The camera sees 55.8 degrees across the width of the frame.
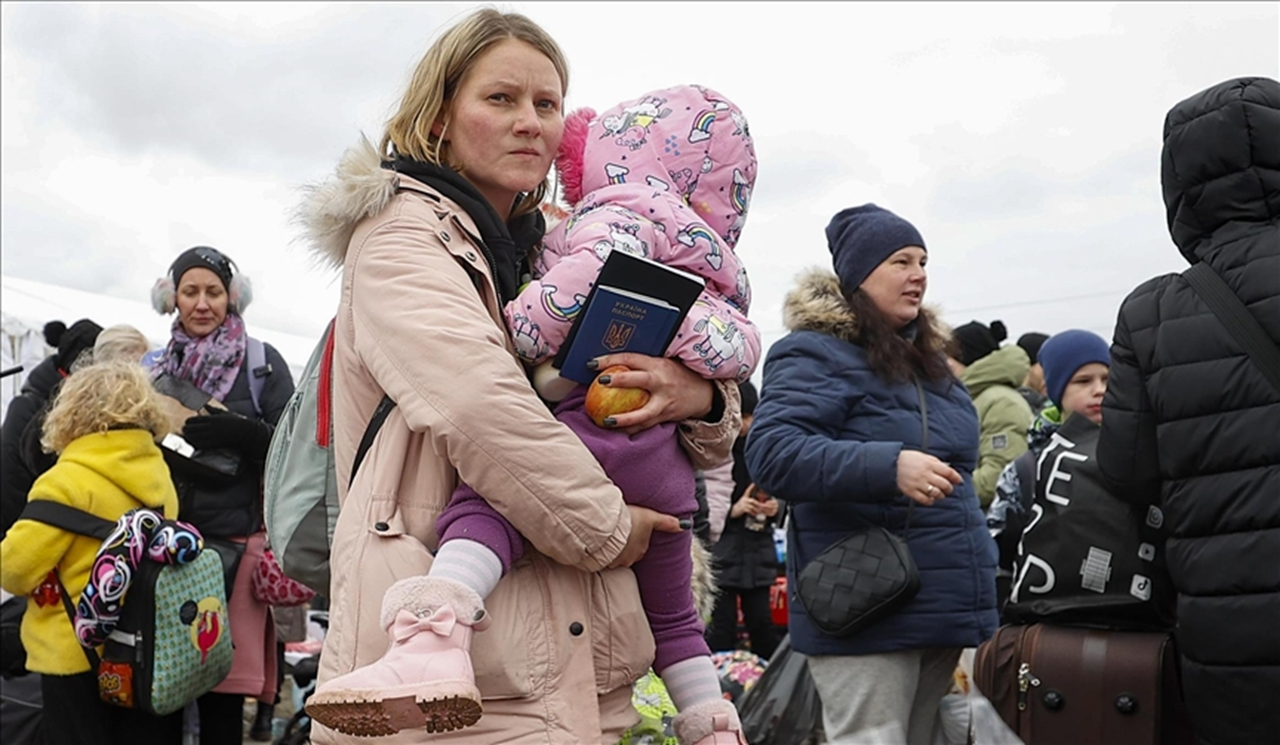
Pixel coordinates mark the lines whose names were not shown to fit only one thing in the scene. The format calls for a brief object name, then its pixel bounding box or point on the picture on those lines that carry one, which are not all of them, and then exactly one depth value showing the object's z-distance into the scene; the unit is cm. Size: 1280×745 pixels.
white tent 916
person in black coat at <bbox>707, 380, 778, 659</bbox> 681
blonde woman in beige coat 175
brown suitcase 311
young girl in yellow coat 400
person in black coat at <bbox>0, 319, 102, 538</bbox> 484
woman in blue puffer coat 353
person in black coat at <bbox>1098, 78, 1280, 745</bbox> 274
